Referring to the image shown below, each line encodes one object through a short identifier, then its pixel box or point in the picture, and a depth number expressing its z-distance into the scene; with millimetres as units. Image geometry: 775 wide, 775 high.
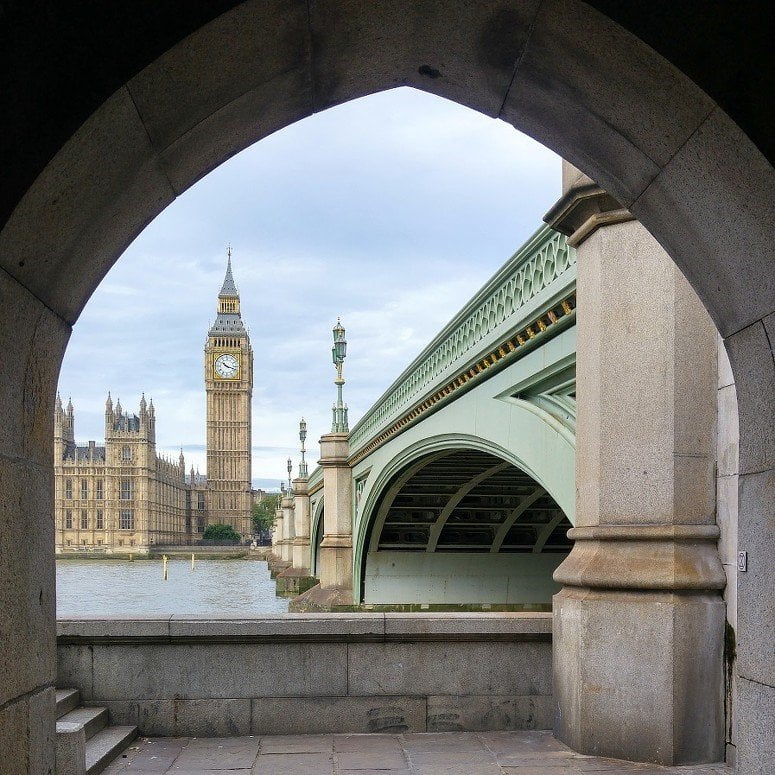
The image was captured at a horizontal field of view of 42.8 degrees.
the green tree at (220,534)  133000
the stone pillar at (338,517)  28438
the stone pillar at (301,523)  50781
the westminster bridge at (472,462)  8531
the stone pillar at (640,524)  5305
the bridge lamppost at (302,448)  50438
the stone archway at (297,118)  2385
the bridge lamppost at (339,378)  27141
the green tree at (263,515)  148775
